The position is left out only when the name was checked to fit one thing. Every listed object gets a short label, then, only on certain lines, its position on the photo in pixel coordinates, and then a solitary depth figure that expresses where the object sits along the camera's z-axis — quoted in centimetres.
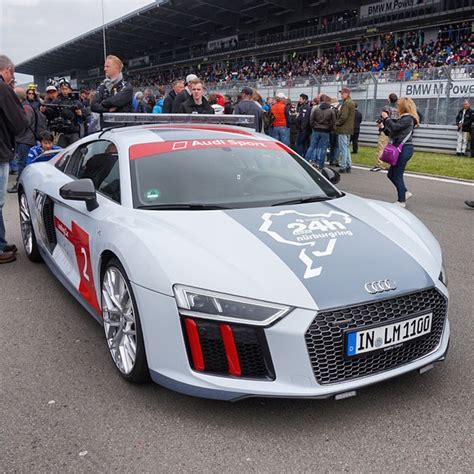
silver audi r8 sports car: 232
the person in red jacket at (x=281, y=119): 1223
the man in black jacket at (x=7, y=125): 484
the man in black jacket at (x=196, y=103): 713
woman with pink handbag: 744
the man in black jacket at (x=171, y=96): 880
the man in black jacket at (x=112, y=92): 682
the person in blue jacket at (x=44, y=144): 800
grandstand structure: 1845
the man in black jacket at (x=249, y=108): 960
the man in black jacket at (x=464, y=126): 1409
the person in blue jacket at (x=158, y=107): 1189
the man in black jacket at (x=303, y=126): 1227
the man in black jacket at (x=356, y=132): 1464
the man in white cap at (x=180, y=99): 764
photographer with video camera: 981
